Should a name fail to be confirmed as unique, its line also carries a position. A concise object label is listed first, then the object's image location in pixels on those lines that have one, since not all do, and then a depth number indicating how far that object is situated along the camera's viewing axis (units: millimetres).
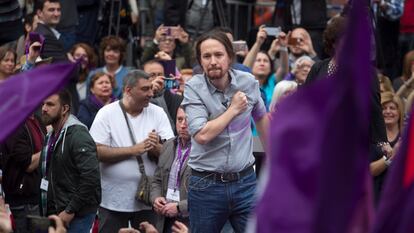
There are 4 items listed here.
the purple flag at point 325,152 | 4292
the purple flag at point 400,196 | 4452
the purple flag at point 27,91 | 5099
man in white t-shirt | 15574
